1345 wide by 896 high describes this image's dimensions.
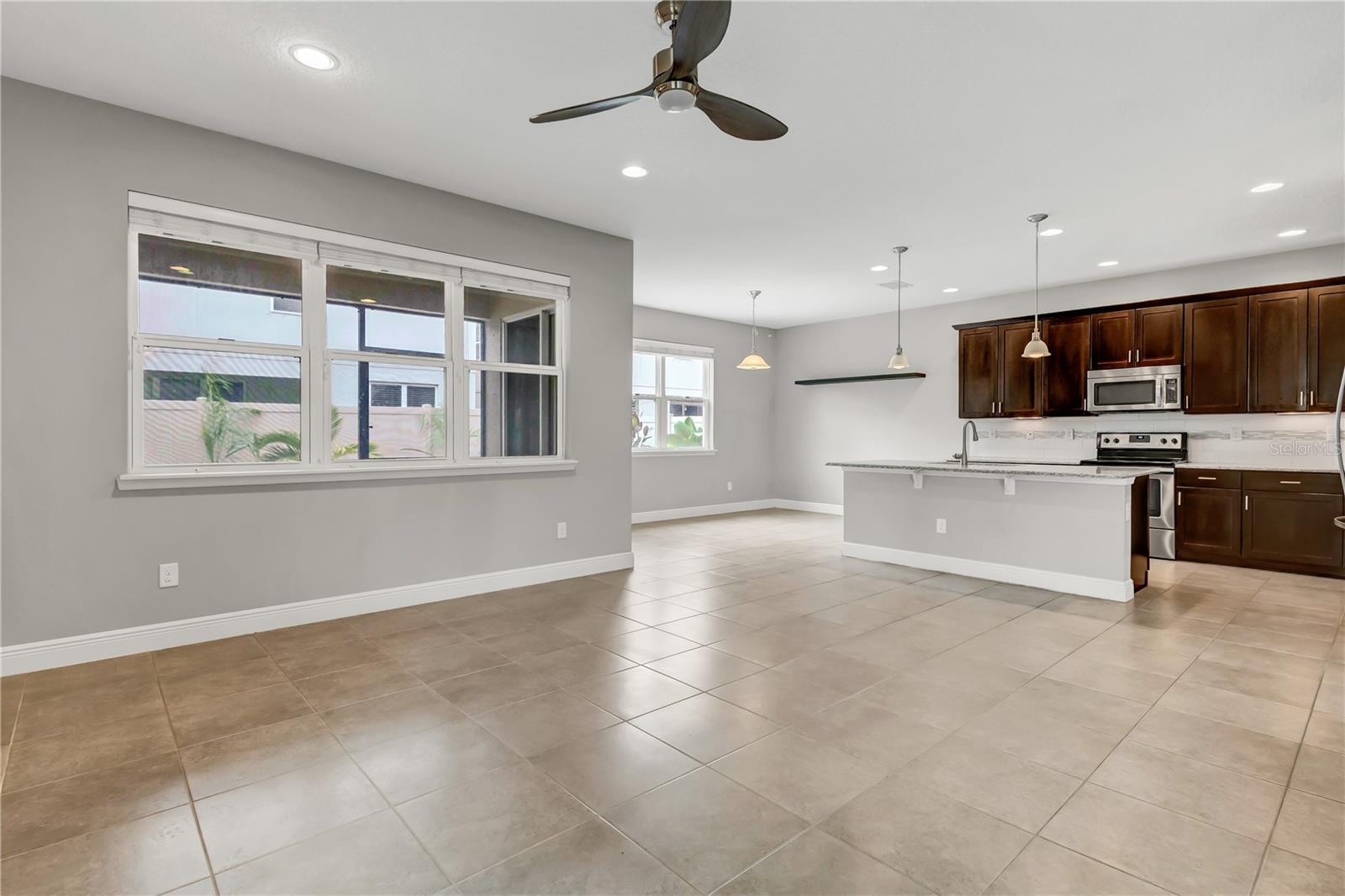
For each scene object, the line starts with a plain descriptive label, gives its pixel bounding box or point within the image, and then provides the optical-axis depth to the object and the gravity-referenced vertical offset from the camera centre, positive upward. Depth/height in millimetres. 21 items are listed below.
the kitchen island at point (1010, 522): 4484 -608
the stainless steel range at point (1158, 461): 5824 -154
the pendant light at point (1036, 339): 4813 +907
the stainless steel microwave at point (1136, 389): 5984 +533
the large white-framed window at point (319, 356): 3398 +550
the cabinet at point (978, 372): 7234 +831
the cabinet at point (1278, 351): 5348 +788
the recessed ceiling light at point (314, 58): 2730 +1678
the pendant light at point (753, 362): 7418 +965
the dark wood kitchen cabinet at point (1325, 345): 5180 +812
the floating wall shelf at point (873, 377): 7984 +863
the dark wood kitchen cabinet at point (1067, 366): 6551 +810
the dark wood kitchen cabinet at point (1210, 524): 5520 -700
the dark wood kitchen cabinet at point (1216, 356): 5637 +788
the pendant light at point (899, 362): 6059 +785
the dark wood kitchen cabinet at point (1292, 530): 5102 -703
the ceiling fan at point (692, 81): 1930 +1273
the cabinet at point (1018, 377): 6867 +741
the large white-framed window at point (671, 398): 8359 +636
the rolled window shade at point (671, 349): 8234 +1282
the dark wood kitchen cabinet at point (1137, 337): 6000 +1039
